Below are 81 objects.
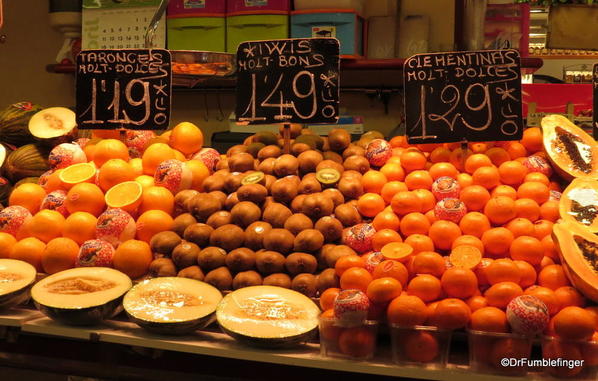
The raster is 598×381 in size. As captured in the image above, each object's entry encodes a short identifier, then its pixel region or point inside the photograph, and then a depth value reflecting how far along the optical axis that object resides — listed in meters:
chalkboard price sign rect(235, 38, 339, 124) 2.41
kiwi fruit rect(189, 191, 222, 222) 2.20
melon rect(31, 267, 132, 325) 1.88
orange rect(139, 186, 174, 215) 2.31
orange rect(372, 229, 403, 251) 1.93
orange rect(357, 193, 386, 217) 2.12
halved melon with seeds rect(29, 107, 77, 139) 2.89
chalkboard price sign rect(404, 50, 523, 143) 2.25
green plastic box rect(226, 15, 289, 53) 4.61
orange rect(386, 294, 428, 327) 1.65
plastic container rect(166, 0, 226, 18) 4.71
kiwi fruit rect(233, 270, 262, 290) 1.98
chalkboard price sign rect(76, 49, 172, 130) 2.56
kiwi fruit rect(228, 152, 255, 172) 2.41
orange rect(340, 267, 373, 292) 1.78
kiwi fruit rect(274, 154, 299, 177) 2.31
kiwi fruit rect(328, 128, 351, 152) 2.52
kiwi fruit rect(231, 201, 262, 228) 2.12
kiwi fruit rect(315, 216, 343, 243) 2.05
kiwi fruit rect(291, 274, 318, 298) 1.95
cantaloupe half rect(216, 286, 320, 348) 1.73
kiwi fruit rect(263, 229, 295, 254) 2.01
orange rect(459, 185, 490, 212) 2.01
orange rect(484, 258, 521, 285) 1.71
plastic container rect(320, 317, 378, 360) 1.66
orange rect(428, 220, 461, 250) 1.90
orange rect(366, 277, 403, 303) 1.70
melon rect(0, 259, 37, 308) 2.00
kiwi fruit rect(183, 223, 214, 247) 2.11
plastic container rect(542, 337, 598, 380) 1.54
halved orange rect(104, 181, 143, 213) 2.28
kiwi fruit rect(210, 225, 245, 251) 2.06
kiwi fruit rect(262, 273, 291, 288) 1.96
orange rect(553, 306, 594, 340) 1.54
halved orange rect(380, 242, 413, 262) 1.81
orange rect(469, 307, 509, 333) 1.60
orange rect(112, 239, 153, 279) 2.11
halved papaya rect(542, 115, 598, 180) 2.17
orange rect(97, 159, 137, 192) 2.41
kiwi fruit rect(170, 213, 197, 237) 2.20
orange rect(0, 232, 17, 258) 2.27
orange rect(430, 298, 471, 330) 1.63
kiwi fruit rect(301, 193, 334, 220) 2.09
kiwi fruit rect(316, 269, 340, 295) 1.92
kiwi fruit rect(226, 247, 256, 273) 2.01
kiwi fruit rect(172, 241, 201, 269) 2.07
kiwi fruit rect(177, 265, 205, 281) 2.03
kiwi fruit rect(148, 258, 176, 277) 2.07
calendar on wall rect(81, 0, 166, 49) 4.89
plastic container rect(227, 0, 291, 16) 4.60
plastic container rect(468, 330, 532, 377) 1.56
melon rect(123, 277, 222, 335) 1.81
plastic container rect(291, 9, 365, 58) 4.50
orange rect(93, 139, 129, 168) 2.56
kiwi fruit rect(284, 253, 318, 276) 1.97
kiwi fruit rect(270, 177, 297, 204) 2.18
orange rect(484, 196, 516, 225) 1.93
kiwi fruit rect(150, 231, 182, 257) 2.13
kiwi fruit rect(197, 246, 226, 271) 2.04
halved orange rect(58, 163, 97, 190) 2.44
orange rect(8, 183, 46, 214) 2.46
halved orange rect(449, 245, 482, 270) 1.77
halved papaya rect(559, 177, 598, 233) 1.89
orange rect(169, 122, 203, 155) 2.68
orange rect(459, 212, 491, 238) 1.91
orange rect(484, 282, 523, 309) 1.66
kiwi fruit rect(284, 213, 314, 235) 2.05
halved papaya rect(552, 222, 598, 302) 1.66
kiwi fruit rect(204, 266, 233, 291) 2.00
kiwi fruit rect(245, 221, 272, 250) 2.06
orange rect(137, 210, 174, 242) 2.22
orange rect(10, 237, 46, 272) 2.21
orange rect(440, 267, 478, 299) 1.70
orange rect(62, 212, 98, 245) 2.22
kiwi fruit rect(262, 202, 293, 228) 2.12
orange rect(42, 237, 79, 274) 2.16
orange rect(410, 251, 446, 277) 1.75
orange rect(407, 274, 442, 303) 1.71
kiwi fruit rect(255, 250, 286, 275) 1.99
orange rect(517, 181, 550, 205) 2.03
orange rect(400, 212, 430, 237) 1.96
